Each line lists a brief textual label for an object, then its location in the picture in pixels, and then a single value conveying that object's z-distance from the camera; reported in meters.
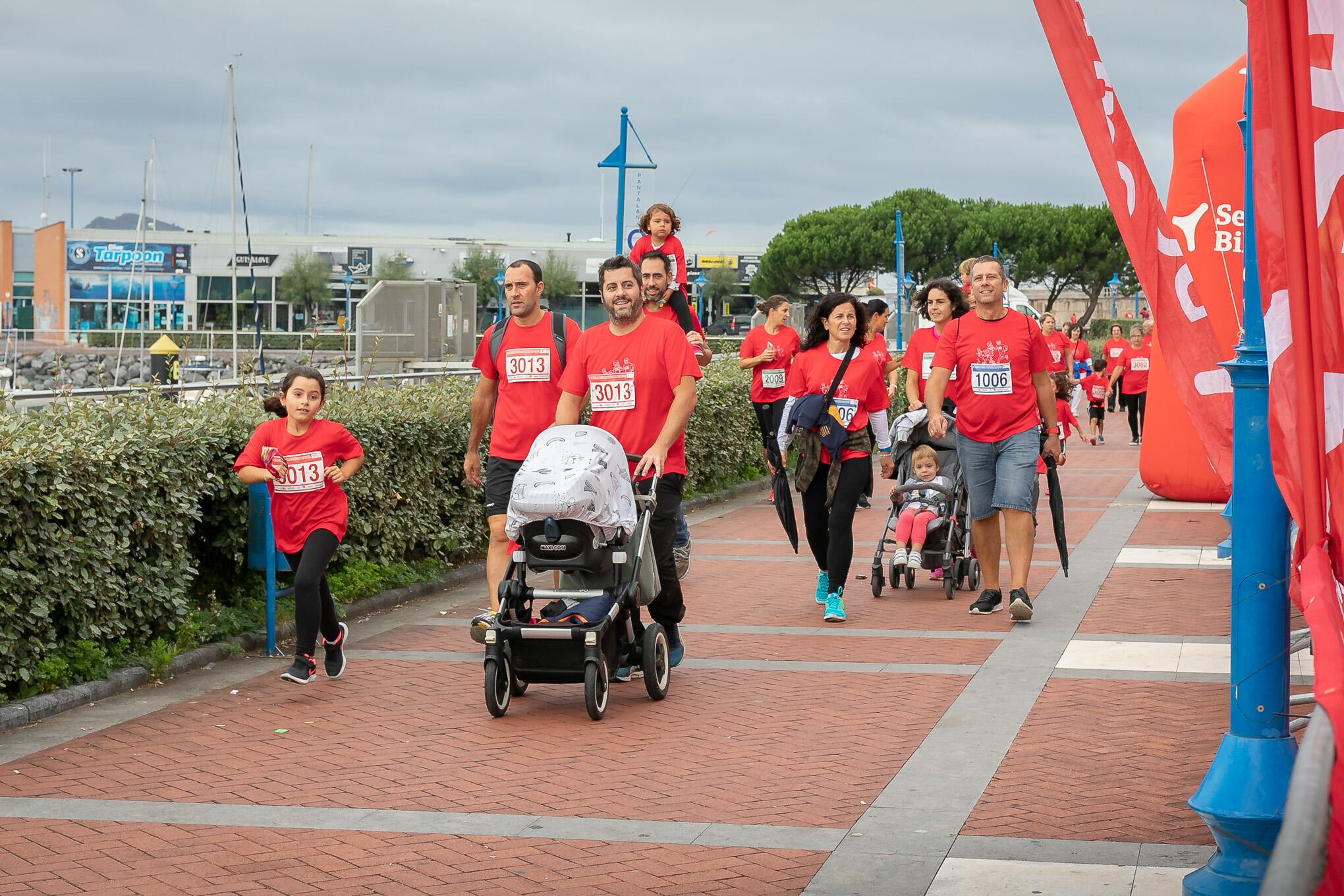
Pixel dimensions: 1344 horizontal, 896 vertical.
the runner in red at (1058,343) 20.03
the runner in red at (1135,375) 23.94
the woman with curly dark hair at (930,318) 10.60
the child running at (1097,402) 26.19
